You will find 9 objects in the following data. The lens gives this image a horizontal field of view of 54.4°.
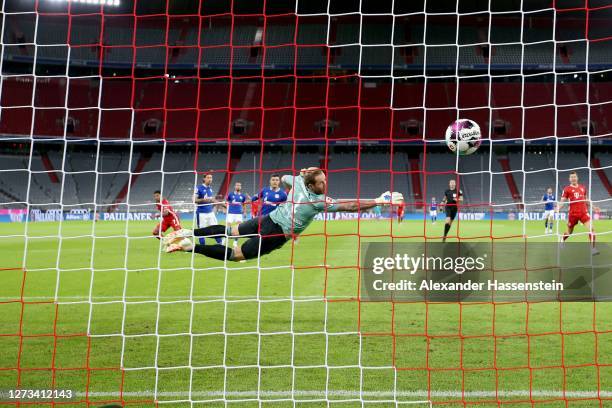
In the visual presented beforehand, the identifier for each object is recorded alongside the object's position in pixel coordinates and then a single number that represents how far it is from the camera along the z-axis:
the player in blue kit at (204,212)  15.80
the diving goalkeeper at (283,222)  6.03
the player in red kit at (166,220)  14.14
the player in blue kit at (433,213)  27.46
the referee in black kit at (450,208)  16.08
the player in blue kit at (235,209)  17.91
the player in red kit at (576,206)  13.87
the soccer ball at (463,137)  6.64
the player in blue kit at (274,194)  14.84
